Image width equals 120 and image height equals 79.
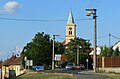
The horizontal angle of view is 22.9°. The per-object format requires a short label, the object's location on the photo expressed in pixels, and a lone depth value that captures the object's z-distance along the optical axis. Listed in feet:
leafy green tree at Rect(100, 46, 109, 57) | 232.42
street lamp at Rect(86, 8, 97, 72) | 124.35
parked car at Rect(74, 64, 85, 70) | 196.03
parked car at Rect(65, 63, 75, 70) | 199.53
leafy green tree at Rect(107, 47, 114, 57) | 222.62
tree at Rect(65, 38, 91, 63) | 258.14
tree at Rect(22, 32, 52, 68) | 244.11
